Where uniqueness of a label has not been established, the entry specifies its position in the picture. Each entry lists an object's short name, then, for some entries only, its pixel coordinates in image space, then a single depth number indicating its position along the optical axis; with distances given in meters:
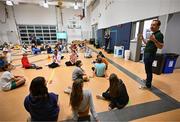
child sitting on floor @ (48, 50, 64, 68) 5.65
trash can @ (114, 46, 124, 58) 7.03
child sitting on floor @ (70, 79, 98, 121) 1.51
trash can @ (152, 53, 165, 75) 3.82
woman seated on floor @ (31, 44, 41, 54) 8.88
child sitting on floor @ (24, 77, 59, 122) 1.47
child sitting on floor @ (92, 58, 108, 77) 3.81
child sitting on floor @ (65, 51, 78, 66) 5.54
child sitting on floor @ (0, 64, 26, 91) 3.02
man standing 2.52
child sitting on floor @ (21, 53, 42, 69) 5.17
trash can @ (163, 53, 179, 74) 3.83
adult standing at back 9.32
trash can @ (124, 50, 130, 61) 6.21
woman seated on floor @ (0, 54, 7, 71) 4.85
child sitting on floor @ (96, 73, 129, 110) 1.98
